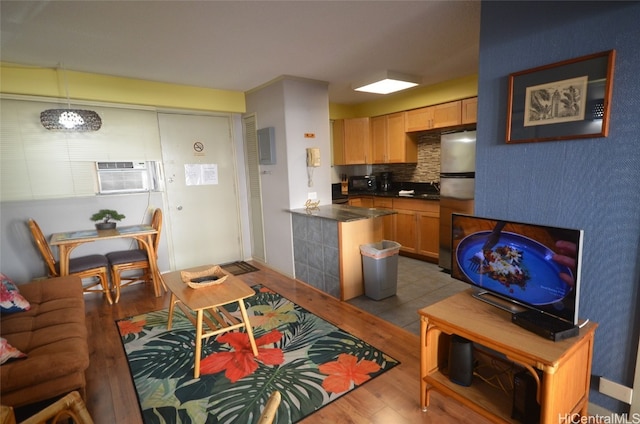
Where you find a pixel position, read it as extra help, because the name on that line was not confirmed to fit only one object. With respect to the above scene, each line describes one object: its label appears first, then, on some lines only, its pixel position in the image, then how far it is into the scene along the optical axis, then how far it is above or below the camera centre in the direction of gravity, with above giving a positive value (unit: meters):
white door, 4.23 -0.22
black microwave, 5.49 -0.28
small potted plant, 3.57 -0.46
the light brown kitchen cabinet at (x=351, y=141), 5.27 +0.44
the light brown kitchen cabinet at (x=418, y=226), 4.29 -0.86
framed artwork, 1.55 +0.31
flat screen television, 1.44 -0.53
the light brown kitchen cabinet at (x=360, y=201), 5.24 -0.57
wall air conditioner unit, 3.74 -0.01
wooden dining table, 3.15 -0.63
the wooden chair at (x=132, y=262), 3.48 -0.95
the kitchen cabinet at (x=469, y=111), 3.90 +0.65
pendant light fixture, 3.04 +0.57
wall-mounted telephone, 3.88 +0.15
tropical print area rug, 1.89 -1.38
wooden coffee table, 2.17 -0.88
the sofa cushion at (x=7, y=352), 1.59 -0.87
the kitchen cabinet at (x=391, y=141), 4.83 +0.38
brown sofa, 1.53 -0.94
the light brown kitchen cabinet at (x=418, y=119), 4.43 +0.66
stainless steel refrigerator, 3.73 -0.20
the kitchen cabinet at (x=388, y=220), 4.84 -0.83
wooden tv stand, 1.33 -0.90
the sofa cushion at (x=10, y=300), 2.18 -0.83
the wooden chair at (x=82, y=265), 3.08 -0.90
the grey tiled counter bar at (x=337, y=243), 3.25 -0.80
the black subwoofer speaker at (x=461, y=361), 1.70 -1.06
